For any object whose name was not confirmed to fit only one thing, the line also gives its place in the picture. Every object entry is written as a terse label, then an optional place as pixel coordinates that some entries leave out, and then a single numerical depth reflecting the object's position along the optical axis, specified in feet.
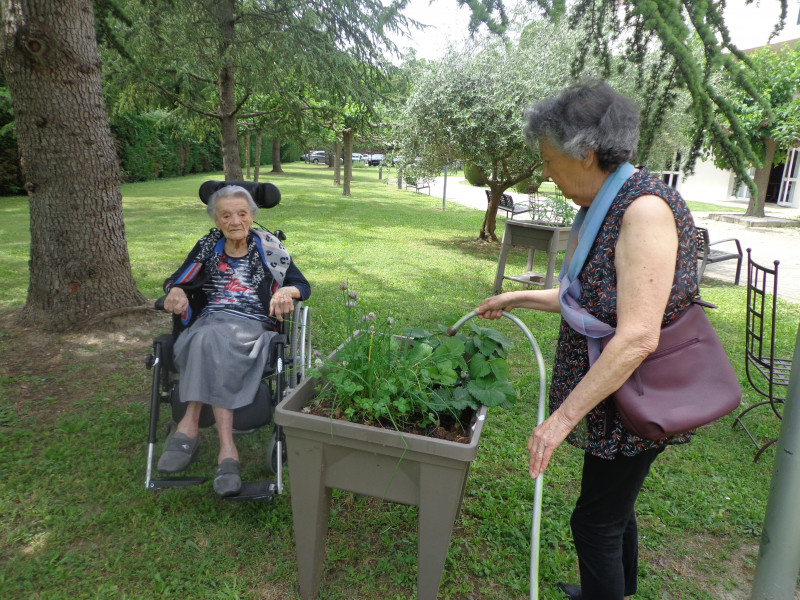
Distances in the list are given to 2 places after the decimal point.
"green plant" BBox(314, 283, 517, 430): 6.26
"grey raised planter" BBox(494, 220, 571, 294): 20.92
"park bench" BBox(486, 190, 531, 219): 36.96
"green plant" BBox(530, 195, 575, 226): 22.40
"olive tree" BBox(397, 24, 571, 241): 26.66
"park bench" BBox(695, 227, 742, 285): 23.43
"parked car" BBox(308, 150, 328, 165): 175.38
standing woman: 4.51
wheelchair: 8.18
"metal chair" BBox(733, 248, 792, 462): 10.27
